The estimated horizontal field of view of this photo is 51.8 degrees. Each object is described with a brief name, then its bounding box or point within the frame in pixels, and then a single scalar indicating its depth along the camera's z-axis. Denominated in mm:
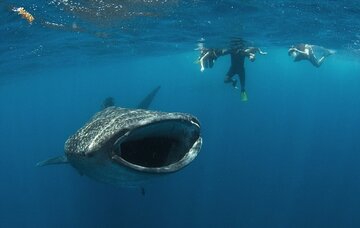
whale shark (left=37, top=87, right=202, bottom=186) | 3621
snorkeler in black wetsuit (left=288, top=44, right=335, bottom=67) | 20364
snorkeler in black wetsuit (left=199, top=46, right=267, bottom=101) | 16095
